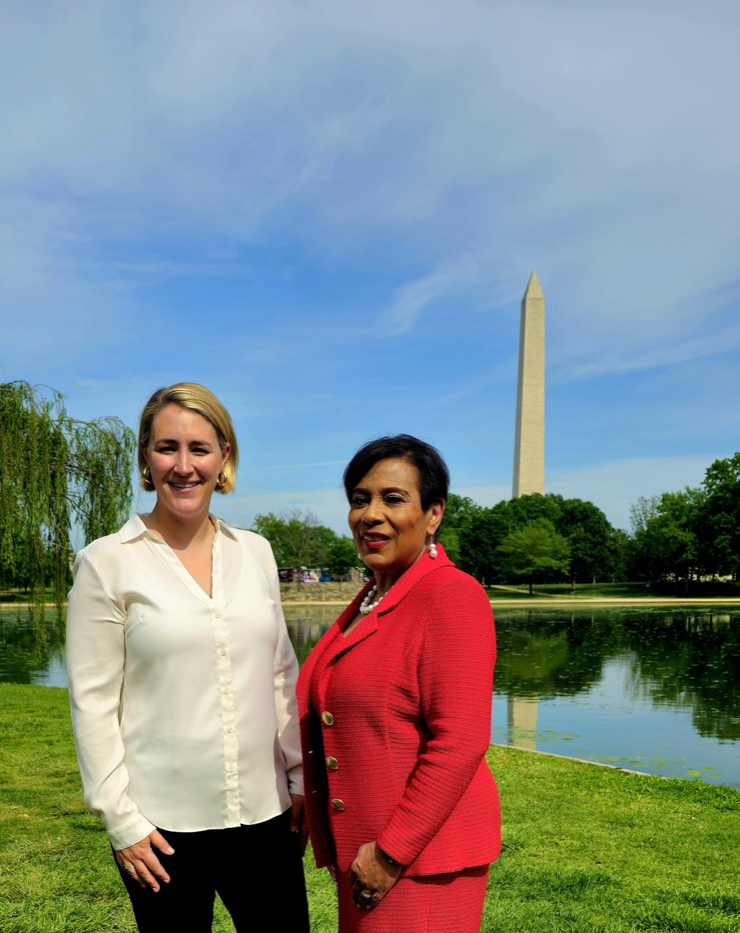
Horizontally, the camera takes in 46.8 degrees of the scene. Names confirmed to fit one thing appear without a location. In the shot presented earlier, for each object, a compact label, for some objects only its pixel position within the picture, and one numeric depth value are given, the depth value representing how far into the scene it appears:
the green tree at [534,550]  45.25
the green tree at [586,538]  49.44
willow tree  10.22
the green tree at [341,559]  43.97
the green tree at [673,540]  45.00
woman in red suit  1.79
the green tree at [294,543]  45.53
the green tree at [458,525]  48.62
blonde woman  2.06
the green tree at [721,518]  43.12
